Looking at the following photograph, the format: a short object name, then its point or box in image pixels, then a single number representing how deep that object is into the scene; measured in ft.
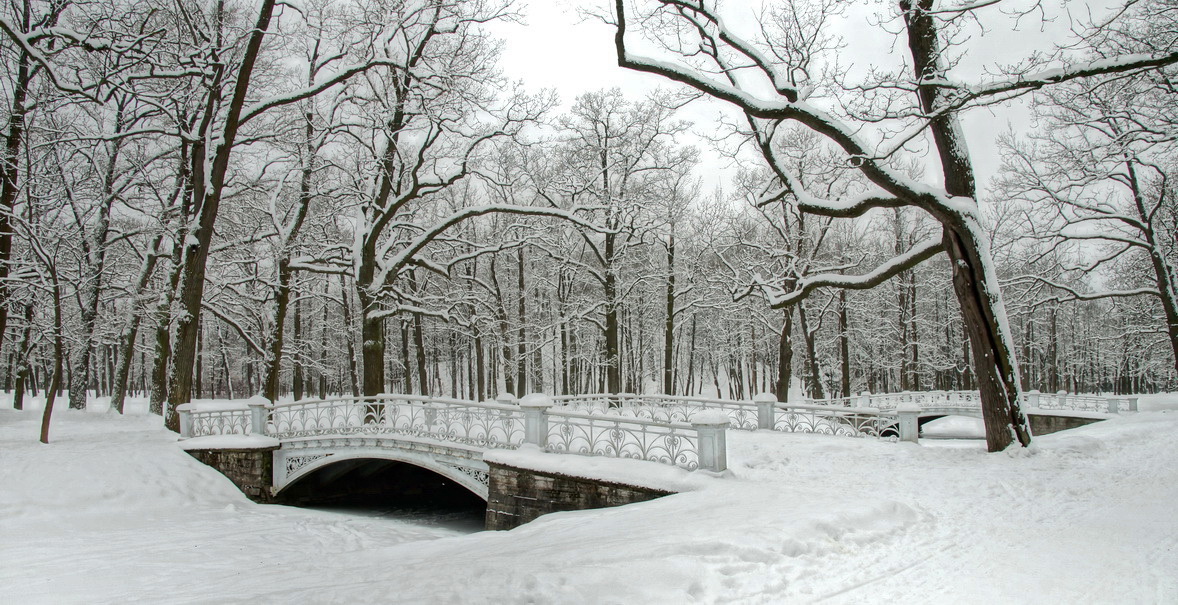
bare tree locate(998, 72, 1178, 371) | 46.93
